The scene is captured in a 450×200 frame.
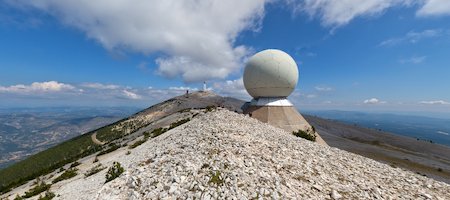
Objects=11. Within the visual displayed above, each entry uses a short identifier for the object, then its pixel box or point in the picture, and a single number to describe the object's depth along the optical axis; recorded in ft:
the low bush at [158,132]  109.17
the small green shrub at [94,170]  67.80
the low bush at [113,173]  47.78
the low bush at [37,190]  60.80
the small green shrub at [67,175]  73.84
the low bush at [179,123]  118.29
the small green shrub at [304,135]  110.81
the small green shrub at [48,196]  51.35
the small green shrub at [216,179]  39.55
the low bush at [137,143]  97.46
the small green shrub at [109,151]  106.57
